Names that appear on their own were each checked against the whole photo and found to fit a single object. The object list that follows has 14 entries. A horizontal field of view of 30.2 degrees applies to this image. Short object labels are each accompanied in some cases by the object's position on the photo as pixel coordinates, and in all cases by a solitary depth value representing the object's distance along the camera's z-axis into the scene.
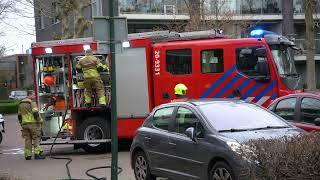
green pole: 9.02
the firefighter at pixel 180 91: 14.83
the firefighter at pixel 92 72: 15.49
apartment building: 32.18
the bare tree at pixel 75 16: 24.31
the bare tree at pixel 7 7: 31.16
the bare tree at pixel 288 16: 40.56
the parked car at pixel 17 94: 68.41
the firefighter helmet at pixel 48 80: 16.72
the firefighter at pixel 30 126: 15.62
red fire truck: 14.88
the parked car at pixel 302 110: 10.57
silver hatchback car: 8.30
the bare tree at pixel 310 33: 22.06
